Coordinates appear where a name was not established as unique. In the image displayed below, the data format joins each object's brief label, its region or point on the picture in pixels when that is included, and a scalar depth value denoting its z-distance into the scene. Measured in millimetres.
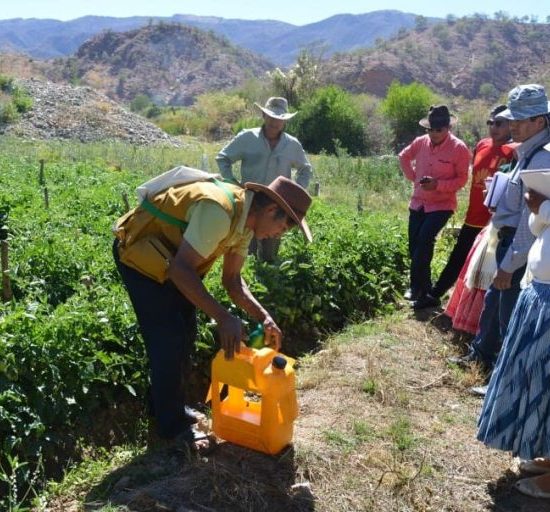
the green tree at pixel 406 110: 34312
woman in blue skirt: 2783
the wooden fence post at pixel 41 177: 8933
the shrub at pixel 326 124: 30000
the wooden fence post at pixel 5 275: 4113
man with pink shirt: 5027
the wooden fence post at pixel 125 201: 6594
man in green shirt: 5277
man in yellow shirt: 2637
